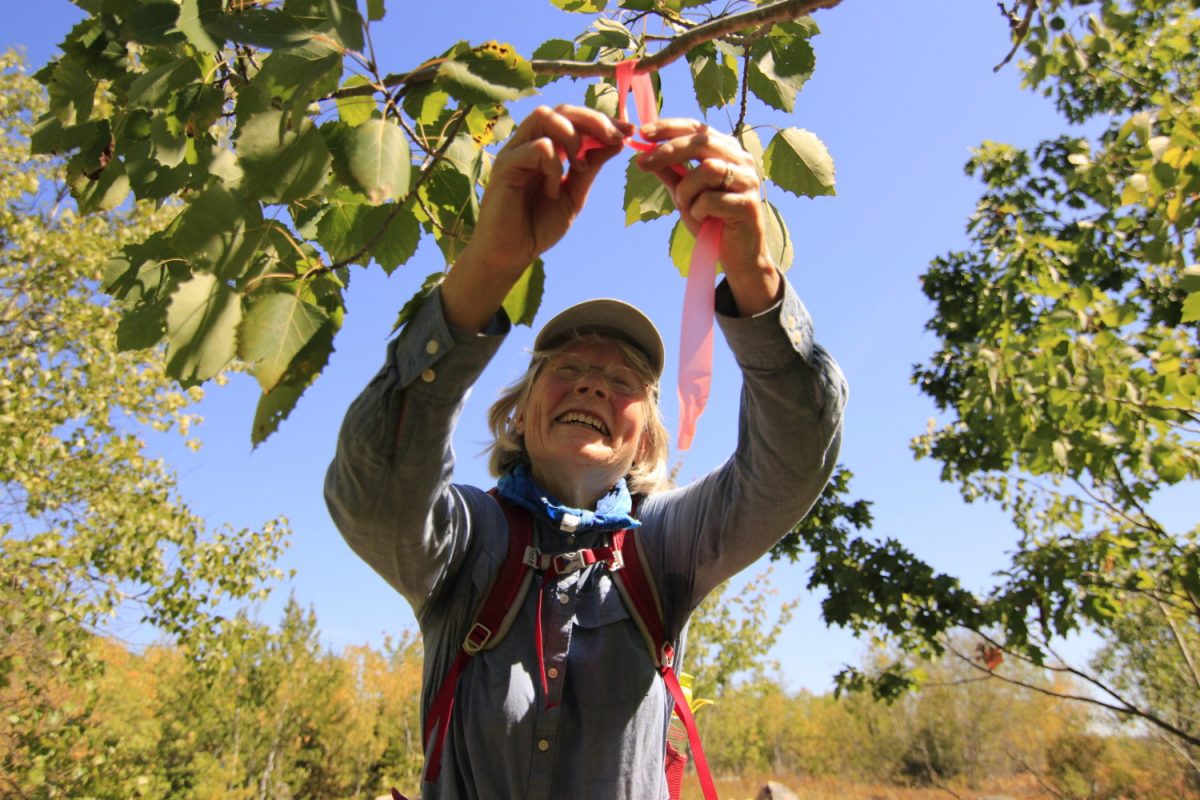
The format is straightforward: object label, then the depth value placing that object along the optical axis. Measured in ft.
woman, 3.24
